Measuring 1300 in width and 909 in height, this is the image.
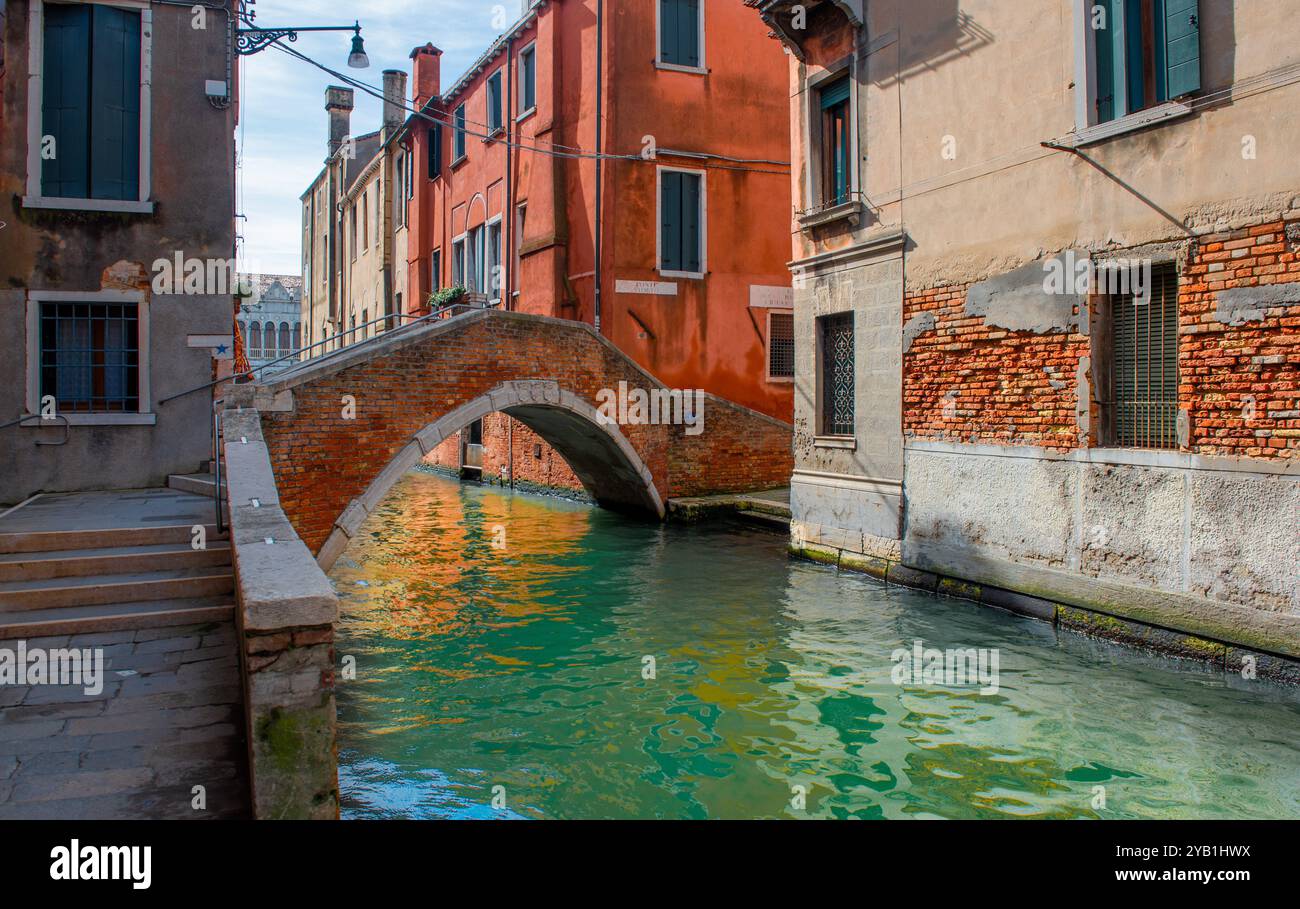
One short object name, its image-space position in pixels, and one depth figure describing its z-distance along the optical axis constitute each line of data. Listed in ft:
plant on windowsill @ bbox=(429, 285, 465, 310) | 53.01
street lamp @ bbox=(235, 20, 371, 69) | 28.89
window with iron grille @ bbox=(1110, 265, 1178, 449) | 21.52
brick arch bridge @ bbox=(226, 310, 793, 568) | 30.89
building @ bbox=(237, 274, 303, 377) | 159.94
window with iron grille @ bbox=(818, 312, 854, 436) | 32.86
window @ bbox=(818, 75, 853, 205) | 32.63
